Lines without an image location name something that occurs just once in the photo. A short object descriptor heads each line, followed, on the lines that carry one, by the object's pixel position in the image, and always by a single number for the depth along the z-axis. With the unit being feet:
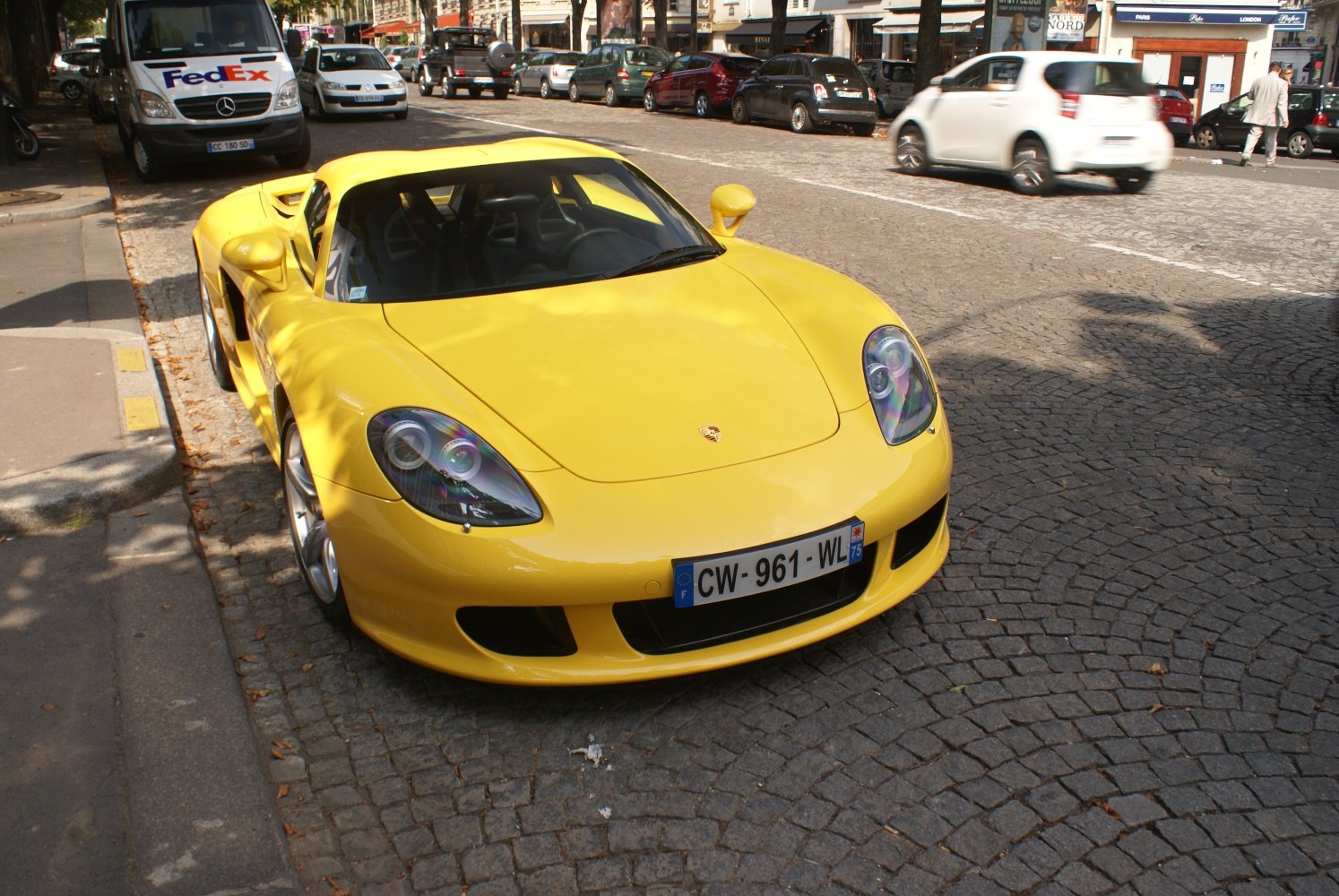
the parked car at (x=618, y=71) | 100.22
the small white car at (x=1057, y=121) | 40.32
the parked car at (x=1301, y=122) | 76.07
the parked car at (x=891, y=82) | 95.76
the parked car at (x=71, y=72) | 99.14
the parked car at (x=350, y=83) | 72.90
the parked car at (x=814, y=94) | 69.77
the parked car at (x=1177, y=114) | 85.15
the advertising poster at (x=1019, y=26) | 91.61
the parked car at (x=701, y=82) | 83.35
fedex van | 42.68
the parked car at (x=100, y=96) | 66.49
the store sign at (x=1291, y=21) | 130.52
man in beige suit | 62.23
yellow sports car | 9.32
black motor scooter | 47.19
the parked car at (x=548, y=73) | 112.27
